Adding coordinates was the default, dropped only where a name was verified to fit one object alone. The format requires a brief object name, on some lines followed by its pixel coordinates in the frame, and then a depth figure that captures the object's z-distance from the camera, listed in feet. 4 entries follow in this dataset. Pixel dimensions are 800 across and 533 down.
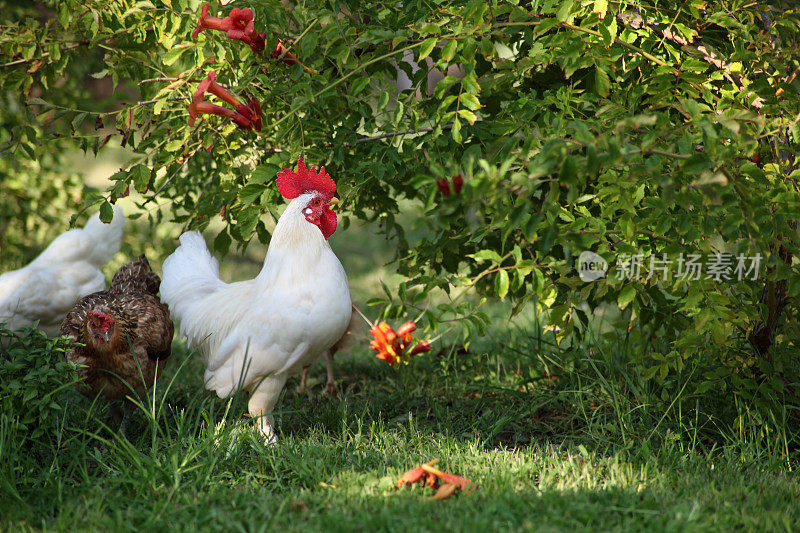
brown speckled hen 22.72
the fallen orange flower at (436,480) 17.17
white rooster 21.35
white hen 27.96
